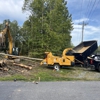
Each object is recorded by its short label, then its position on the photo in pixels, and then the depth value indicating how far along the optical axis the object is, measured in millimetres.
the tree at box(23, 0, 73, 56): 13636
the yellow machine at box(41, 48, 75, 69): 8878
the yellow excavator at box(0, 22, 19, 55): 11210
